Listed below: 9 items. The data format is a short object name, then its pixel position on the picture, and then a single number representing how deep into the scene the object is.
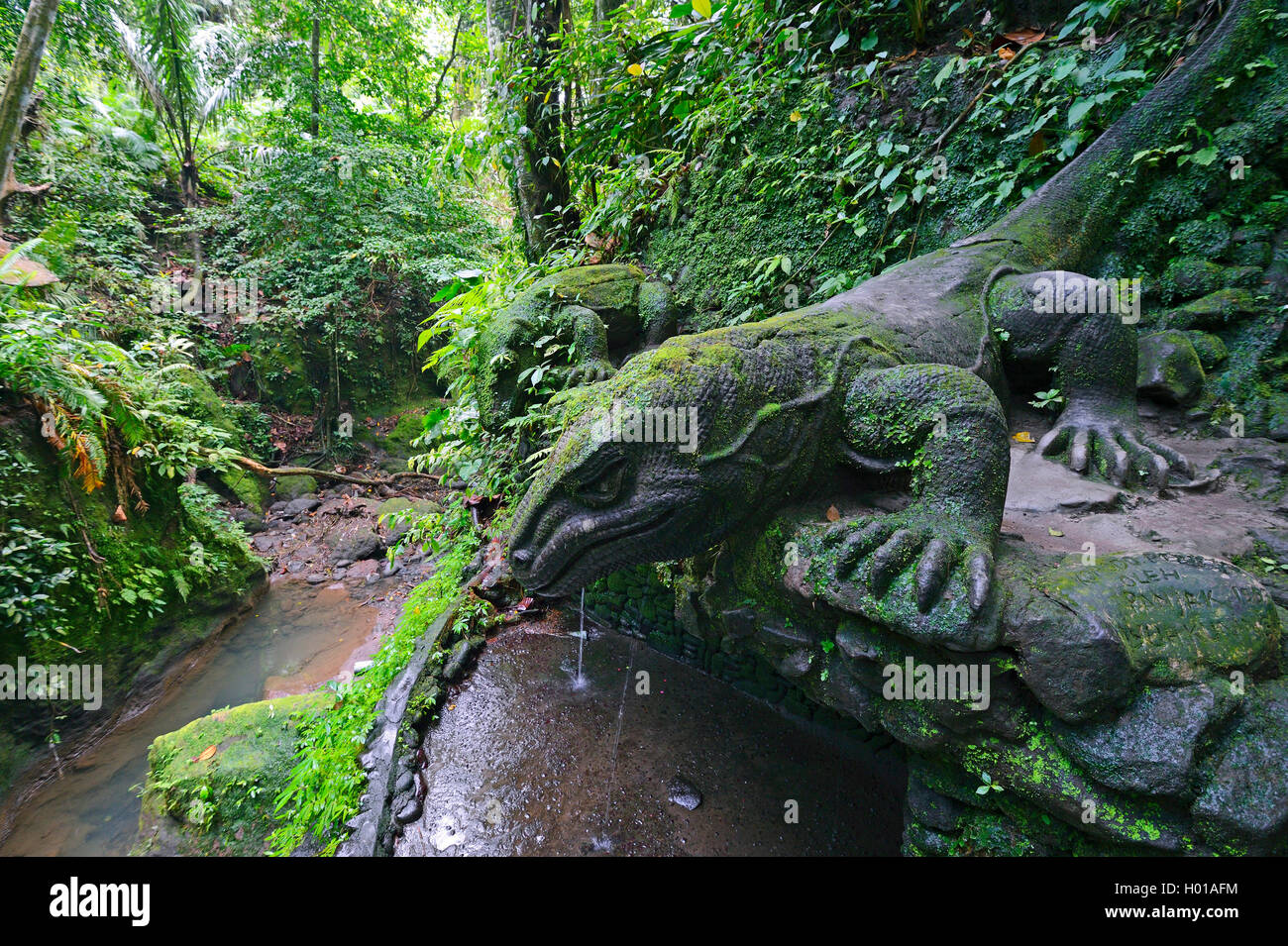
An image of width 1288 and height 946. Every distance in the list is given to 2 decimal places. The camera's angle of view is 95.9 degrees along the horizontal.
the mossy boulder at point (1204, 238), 3.51
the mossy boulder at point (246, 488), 9.45
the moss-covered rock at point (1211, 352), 3.25
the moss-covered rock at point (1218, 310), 3.28
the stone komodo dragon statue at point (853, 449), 1.89
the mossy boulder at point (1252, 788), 1.43
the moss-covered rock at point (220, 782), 3.78
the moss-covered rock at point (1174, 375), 3.14
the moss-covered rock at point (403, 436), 12.09
